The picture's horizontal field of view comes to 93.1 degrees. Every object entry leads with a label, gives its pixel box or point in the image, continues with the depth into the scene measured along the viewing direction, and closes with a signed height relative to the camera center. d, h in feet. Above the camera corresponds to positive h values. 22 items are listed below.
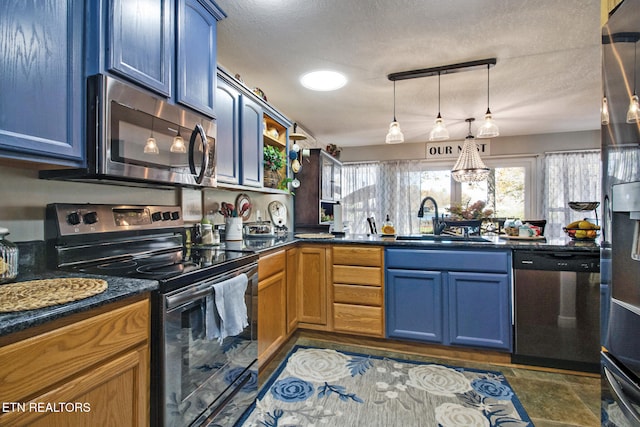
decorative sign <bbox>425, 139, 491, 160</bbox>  17.24 +3.72
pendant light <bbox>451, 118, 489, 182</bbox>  11.84 +1.94
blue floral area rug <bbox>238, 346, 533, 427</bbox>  5.24 -3.54
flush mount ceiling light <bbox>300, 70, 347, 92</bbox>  8.71 +4.04
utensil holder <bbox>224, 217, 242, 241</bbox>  7.59 -0.33
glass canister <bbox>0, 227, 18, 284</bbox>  3.28 -0.48
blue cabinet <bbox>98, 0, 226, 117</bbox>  3.86 +2.57
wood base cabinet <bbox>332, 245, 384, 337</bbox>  8.05 -2.02
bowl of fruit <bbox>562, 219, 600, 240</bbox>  7.37 -0.41
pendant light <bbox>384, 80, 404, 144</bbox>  9.05 +2.40
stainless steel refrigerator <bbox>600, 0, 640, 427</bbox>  2.88 -0.06
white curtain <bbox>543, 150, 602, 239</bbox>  15.42 +1.53
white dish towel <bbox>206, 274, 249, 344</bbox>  4.37 -1.44
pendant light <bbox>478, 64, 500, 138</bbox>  9.25 +2.65
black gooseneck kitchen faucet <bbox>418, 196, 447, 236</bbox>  9.05 -0.32
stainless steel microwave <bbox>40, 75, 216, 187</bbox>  3.77 +1.11
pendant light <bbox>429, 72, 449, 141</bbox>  9.14 +2.52
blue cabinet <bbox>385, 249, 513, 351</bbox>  7.16 -2.11
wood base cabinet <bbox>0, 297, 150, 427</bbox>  2.24 -1.32
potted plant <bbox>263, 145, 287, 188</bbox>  9.16 +1.58
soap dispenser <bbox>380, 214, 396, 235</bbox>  9.64 -0.46
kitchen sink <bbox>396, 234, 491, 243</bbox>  8.39 -0.68
